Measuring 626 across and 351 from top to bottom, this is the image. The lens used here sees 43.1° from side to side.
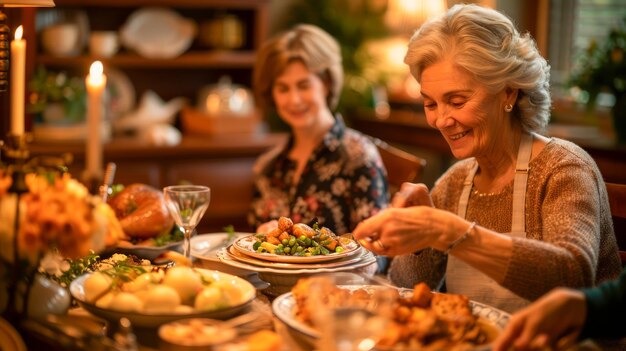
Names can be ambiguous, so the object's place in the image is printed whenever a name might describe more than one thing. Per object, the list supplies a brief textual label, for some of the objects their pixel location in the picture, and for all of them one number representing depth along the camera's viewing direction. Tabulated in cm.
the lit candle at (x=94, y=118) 146
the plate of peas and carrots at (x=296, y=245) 162
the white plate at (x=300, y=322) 125
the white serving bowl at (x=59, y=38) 441
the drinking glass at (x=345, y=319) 108
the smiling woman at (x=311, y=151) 263
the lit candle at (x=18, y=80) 148
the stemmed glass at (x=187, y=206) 155
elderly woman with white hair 168
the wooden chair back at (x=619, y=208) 189
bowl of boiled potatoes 130
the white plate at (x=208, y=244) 187
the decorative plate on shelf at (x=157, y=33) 470
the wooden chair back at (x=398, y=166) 254
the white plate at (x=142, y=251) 185
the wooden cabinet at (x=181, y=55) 454
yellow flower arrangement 121
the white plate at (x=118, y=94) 463
